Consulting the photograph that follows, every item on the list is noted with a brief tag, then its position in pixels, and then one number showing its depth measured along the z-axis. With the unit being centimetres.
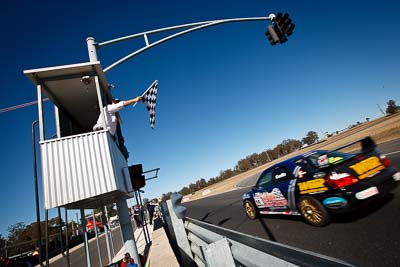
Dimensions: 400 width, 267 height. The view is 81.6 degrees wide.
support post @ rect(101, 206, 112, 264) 870
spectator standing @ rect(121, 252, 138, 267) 555
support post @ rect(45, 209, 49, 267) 448
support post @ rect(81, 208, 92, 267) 548
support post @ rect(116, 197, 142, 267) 615
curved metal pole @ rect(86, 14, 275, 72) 620
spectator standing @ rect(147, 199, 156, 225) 2199
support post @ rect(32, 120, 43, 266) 512
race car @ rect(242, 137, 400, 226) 462
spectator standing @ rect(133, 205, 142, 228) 2211
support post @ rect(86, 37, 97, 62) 615
